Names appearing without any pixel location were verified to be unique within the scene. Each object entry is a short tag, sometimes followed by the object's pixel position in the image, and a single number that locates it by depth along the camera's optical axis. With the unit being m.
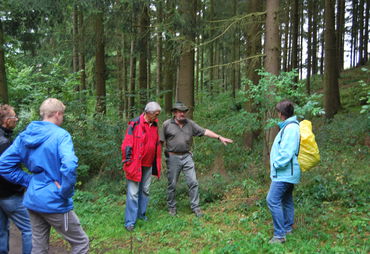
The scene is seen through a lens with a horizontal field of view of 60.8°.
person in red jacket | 5.54
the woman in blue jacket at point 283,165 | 4.34
